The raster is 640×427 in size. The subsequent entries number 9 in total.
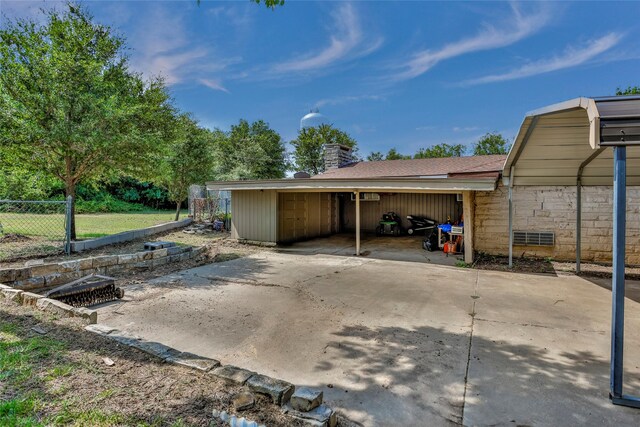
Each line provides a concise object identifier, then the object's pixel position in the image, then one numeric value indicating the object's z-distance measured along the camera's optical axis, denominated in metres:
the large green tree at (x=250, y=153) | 21.80
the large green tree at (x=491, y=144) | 27.06
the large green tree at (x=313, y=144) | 28.22
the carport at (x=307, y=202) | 7.37
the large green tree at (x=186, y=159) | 13.06
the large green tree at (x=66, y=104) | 7.13
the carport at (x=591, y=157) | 2.33
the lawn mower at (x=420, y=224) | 11.94
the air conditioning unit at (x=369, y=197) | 13.31
